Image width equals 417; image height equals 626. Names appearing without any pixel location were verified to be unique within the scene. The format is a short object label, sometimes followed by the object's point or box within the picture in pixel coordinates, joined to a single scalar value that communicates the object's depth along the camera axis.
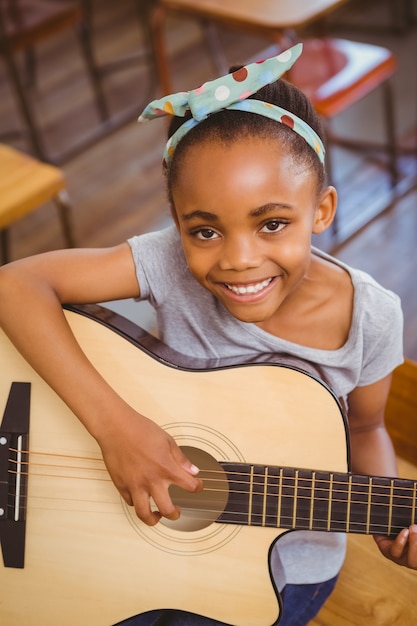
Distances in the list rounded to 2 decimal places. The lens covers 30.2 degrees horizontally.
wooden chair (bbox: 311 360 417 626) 1.13
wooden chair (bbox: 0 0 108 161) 3.01
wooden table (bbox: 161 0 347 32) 2.26
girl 0.90
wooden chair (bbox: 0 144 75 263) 1.99
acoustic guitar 1.00
